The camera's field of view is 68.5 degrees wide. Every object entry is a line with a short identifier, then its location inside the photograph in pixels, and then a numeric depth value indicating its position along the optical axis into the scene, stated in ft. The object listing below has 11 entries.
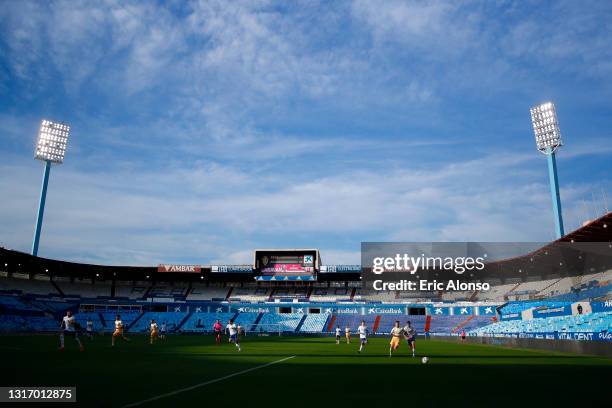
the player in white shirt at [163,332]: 164.40
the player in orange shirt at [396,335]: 78.89
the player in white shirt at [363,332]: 98.85
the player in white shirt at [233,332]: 97.26
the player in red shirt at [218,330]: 134.10
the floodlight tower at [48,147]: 244.83
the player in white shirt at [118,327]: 104.24
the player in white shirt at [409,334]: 80.53
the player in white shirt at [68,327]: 84.53
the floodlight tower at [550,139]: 233.76
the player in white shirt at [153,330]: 122.11
